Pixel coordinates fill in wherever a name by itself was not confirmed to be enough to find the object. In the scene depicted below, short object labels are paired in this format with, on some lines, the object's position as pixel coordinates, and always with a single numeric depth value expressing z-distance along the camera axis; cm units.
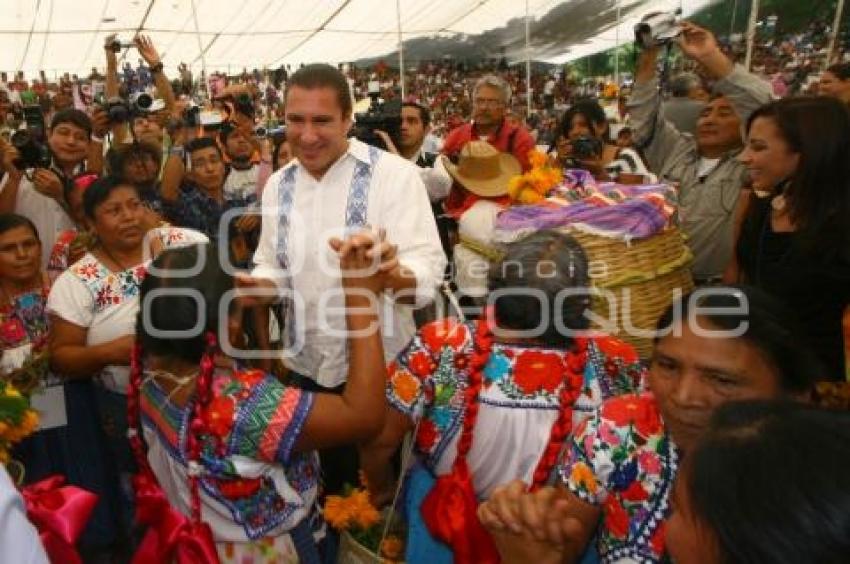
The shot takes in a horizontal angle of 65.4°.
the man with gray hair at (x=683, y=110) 400
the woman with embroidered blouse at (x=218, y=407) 124
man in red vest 358
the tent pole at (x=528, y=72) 630
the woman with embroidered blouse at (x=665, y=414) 112
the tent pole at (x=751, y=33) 373
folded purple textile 195
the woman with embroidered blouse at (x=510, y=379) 138
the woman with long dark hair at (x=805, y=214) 186
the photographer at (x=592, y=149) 294
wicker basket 193
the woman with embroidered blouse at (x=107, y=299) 191
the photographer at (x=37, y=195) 287
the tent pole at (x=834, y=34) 476
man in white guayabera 190
